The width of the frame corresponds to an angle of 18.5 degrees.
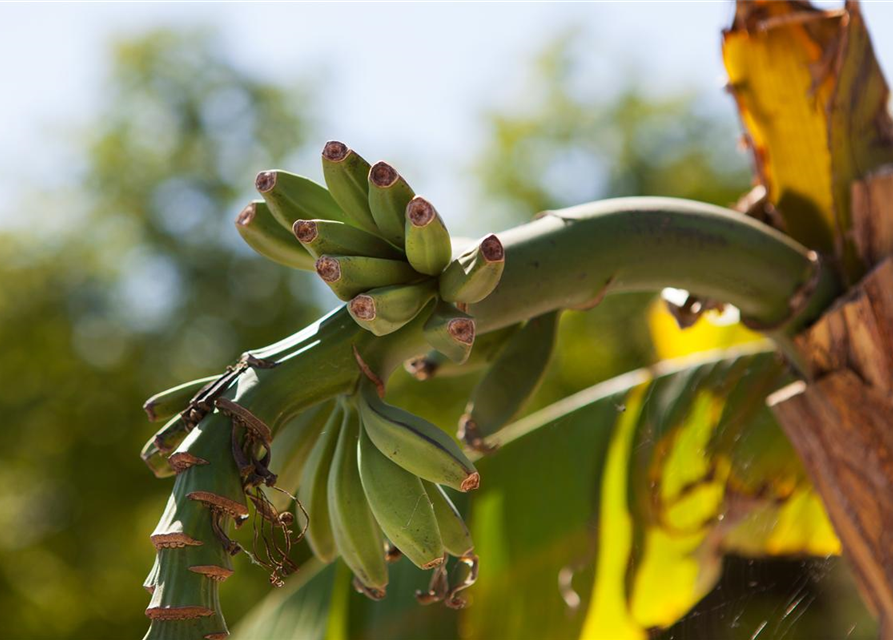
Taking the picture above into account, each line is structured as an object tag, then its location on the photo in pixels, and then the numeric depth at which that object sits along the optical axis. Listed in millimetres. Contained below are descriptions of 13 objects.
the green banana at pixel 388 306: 1415
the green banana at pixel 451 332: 1420
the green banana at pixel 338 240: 1422
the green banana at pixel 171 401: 1465
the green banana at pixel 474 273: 1415
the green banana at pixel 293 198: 1460
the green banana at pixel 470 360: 1647
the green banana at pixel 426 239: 1413
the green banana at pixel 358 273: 1416
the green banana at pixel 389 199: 1424
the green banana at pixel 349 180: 1442
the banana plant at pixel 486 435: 1420
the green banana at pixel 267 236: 1504
